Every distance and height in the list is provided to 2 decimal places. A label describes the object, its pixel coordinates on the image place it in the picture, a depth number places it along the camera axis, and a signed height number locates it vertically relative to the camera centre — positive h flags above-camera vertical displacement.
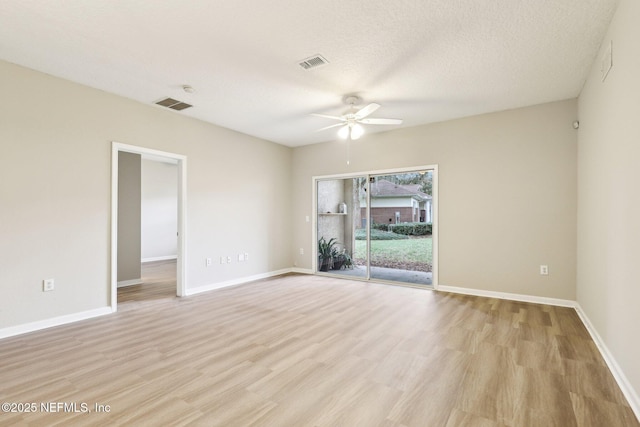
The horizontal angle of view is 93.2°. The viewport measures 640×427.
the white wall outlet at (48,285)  3.34 -0.79
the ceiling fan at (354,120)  3.90 +1.26
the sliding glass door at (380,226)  5.32 -0.23
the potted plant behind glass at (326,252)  6.54 -0.84
